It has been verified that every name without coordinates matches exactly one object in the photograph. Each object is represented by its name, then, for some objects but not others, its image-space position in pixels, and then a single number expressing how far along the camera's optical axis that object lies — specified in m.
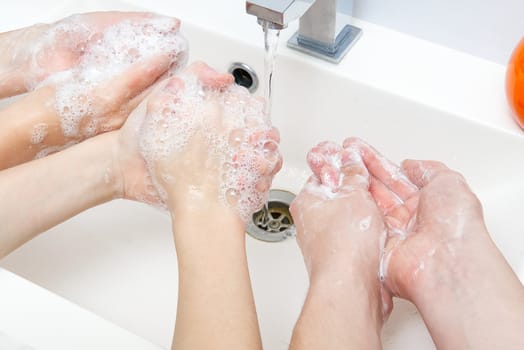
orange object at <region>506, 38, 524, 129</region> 0.60
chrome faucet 0.70
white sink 0.67
